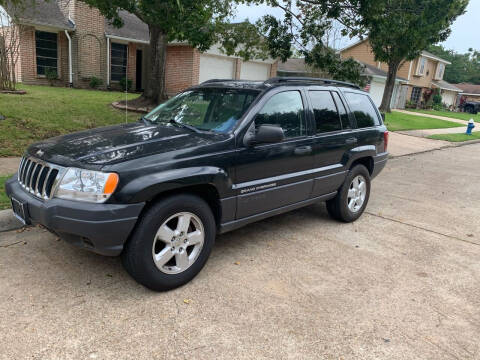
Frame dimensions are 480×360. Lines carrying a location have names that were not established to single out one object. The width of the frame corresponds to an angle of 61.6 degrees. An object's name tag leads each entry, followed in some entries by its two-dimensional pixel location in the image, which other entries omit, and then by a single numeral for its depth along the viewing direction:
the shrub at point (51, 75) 18.23
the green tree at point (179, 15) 6.31
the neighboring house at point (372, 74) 30.41
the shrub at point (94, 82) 19.31
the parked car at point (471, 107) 48.00
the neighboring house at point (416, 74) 38.62
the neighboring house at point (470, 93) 58.49
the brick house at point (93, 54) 17.95
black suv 3.12
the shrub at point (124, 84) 20.52
